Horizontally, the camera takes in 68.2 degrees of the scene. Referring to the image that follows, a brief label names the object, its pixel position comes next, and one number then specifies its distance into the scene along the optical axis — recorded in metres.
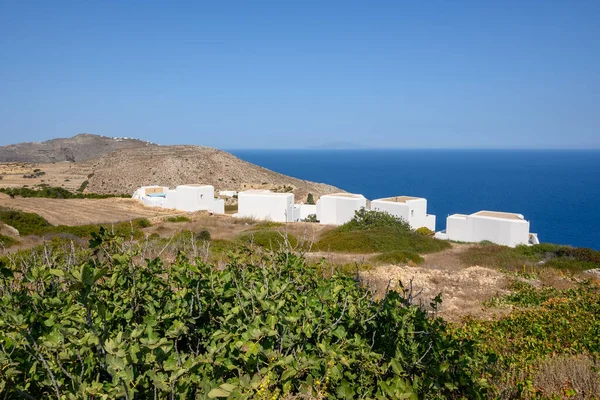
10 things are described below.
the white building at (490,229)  24.64
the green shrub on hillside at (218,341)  2.55
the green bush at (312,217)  30.98
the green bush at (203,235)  21.26
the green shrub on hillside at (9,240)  18.53
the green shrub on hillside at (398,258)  17.38
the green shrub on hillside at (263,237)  19.38
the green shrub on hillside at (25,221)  23.61
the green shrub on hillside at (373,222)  25.39
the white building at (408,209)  28.05
